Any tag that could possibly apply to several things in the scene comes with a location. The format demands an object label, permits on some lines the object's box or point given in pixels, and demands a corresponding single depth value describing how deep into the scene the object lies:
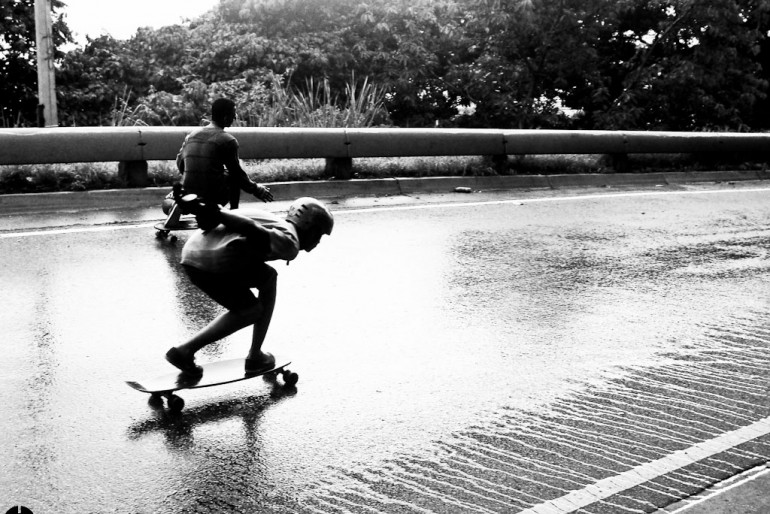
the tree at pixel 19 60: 18.33
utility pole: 14.01
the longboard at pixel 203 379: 4.61
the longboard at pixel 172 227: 8.90
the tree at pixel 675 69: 19.94
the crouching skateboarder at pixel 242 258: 4.44
